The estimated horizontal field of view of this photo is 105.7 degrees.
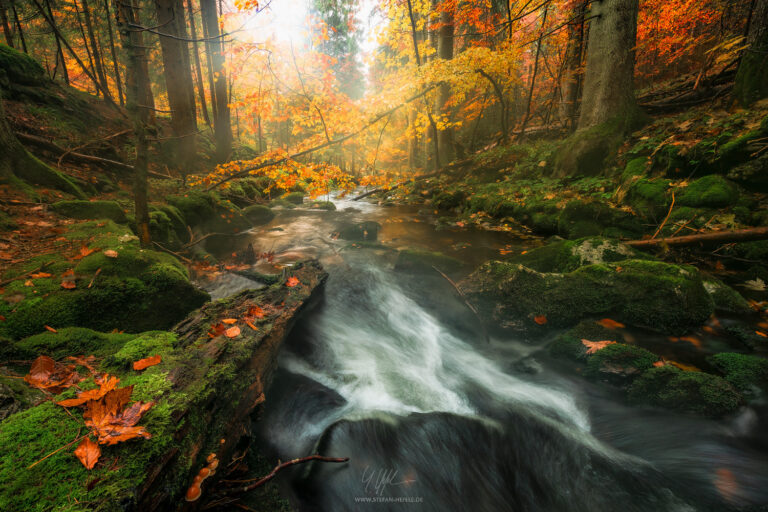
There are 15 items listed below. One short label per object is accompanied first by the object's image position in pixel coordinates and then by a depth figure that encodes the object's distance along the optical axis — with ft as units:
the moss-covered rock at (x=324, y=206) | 44.52
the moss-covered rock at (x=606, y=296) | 11.53
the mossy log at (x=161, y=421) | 3.63
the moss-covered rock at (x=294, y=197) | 48.65
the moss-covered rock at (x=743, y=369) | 9.01
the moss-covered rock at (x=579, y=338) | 11.06
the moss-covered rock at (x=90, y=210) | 15.10
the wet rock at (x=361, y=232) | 28.03
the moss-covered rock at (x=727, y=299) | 12.38
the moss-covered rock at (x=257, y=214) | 33.17
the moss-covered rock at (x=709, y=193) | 14.98
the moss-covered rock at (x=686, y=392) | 8.61
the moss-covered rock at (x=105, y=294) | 8.09
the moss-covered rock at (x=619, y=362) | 9.74
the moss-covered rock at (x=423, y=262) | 18.95
